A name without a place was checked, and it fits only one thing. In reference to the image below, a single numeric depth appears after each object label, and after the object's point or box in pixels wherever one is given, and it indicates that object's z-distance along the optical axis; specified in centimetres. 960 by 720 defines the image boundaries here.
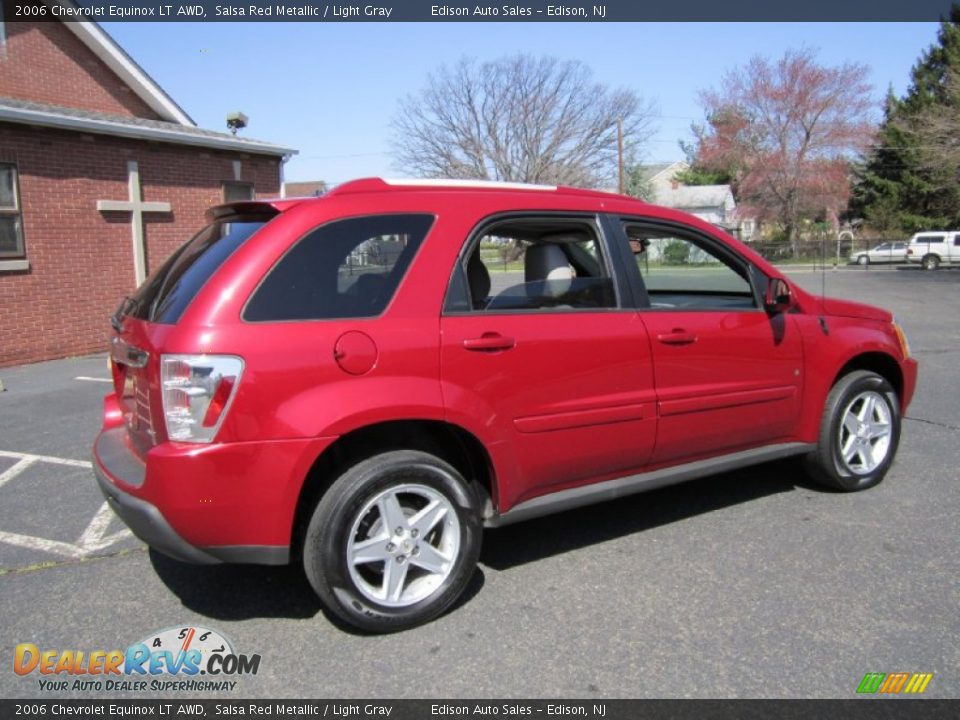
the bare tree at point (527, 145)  4178
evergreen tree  4362
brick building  1054
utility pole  3804
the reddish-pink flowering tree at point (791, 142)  4225
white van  3612
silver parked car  3910
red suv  277
